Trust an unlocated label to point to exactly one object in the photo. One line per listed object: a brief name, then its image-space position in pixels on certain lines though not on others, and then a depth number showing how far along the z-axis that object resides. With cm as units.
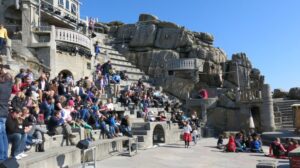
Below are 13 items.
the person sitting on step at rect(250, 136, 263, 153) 1567
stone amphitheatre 1630
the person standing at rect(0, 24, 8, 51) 1611
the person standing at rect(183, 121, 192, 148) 1618
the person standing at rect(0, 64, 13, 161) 703
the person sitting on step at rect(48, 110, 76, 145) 1112
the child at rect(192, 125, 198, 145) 1772
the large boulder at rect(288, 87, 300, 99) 2965
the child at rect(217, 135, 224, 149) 1663
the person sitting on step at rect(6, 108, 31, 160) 776
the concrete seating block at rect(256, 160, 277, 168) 845
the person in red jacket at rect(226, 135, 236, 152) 1550
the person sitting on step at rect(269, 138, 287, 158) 1398
